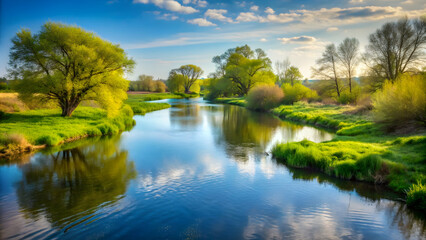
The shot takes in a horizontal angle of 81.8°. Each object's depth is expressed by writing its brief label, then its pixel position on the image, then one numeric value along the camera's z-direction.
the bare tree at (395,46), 25.41
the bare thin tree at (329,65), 35.44
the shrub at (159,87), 103.06
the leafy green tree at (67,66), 19.44
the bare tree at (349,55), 33.97
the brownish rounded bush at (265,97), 40.31
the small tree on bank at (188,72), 99.12
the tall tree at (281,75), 67.69
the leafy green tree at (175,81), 95.75
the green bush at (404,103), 11.79
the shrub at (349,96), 31.88
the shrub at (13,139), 13.36
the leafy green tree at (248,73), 53.00
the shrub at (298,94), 39.97
